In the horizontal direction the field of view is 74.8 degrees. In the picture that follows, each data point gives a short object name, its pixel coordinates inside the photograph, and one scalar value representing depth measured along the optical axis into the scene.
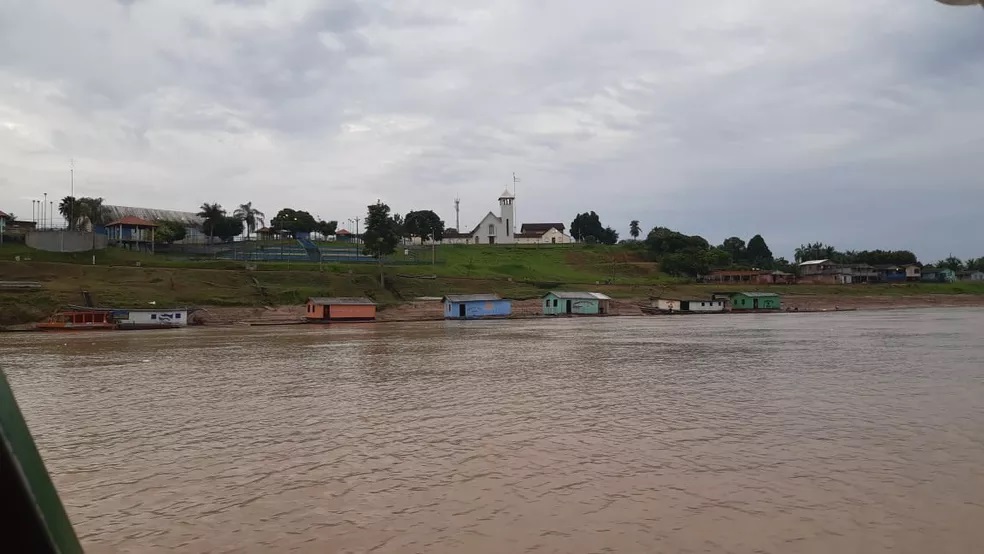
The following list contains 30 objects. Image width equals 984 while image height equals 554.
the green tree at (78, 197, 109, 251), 88.01
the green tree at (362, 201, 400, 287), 75.81
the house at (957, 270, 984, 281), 130.50
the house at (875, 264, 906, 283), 118.00
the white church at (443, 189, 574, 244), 138.00
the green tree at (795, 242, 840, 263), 148.88
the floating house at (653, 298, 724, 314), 76.94
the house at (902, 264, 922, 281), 118.38
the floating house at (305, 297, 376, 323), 59.66
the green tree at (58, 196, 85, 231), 86.25
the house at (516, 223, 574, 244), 149.25
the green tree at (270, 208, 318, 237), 108.31
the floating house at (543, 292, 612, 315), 72.19
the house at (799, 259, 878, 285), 112.69
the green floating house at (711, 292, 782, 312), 81.88
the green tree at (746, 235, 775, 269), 138.50
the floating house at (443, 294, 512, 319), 67.12
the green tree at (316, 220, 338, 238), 117.06
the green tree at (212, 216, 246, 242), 101.12
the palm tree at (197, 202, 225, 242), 96.69
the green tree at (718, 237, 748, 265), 138.38
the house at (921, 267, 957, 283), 119.81
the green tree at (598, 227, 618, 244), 148.38
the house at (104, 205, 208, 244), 108.77
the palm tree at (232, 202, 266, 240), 114.38
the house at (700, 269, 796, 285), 104.94
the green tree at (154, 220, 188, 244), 89.06
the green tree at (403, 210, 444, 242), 107.62
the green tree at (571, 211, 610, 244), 147.50
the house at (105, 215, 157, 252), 87.00
